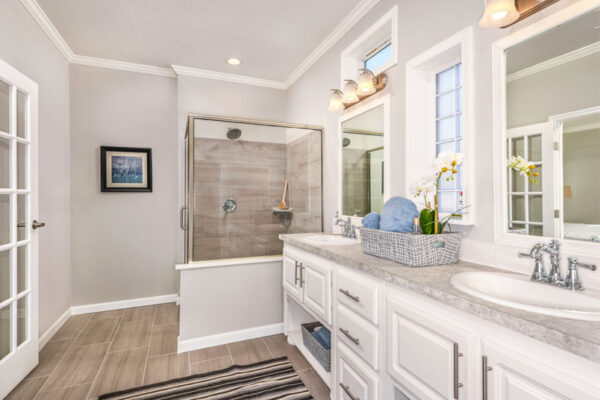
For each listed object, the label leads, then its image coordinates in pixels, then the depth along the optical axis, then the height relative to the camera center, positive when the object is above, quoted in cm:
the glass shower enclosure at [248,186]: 261 +14
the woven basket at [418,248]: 134 -21
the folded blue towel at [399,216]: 152 -8
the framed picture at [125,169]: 323 +34
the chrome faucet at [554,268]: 104 -24
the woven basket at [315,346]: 195 -98
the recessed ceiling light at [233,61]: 314 +143
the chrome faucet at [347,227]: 237 -20
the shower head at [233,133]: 274 +60
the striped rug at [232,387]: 186 -117
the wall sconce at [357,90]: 212 +79
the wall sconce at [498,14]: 121 +75
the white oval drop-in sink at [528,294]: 80 -31
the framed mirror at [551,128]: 109 +28
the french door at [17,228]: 186 -17
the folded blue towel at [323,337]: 203 -93
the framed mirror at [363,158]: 213 +32
